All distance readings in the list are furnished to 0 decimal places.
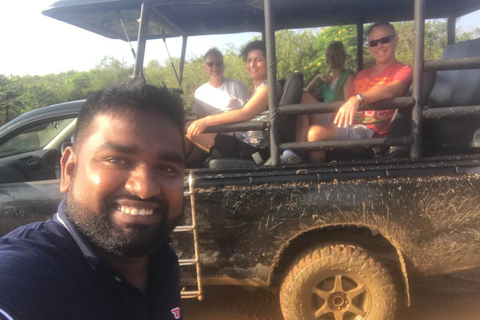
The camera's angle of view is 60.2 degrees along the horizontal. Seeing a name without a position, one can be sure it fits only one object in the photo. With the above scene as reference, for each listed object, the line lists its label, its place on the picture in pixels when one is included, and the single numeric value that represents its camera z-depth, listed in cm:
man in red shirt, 273
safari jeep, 257
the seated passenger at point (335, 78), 402
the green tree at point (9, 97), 1758
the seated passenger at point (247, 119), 287
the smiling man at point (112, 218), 94
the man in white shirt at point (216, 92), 379
